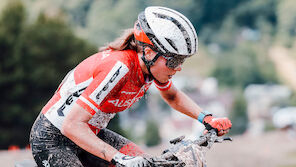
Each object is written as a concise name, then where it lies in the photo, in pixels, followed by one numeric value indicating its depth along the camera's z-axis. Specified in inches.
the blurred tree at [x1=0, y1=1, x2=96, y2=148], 1141.1
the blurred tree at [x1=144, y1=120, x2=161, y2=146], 1780.5
